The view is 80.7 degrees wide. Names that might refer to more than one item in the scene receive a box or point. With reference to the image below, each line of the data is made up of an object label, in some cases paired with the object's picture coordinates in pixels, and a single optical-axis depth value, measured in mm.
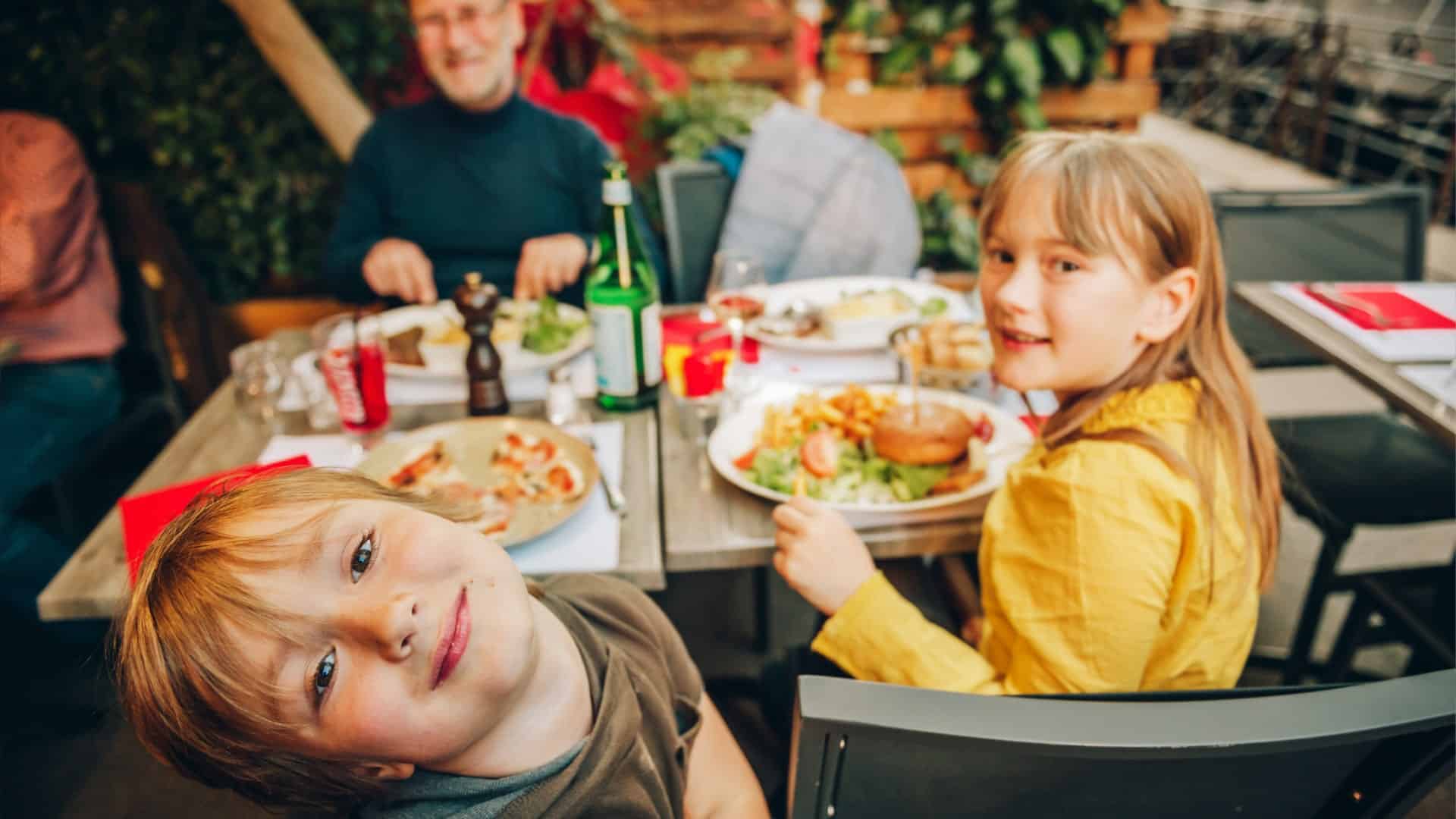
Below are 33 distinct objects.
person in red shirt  2268
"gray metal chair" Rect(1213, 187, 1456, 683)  2033
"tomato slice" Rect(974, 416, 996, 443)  1478
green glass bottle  1562
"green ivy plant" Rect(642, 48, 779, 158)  3543
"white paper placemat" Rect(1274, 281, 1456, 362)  1600
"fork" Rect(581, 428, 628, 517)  1327
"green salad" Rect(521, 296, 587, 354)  1851
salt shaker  1576
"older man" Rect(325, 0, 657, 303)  2627
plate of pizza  1298
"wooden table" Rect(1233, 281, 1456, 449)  1396
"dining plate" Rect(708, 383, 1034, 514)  1307
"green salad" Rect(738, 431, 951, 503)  1354
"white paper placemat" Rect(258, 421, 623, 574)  1212
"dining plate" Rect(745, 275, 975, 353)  1838
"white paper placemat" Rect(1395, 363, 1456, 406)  1449
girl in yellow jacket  1046
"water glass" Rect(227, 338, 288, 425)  1636
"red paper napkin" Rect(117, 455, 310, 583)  1083
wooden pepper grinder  1584
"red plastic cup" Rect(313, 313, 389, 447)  1511
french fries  1481
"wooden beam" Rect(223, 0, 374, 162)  3080
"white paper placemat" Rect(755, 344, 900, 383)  1761
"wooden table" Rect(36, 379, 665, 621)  1180
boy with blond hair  768
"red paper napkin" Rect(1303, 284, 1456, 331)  1723
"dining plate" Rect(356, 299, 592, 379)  1787
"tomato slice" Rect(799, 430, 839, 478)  1381
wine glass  1759
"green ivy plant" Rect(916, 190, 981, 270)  3996
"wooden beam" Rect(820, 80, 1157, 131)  3920
